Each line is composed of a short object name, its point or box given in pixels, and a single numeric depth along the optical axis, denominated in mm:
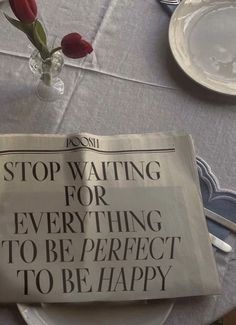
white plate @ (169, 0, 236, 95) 870
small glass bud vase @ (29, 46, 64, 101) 798
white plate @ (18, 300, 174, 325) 625
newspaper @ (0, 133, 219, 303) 640
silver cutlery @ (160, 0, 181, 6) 945
